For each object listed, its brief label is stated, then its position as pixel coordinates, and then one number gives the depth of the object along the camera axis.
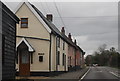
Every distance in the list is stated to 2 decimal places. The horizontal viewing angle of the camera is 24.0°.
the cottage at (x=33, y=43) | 27.42
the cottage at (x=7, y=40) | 15.19
